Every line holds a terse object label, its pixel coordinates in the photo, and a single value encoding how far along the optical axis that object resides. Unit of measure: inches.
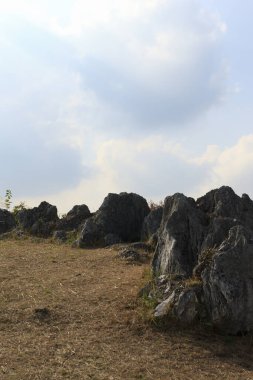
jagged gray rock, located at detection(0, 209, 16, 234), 927.0
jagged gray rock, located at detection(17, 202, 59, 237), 875.4
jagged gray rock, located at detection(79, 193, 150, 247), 773.3
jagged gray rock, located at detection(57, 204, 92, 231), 867.4
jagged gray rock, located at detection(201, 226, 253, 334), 396.8
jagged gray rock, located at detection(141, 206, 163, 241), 754.8
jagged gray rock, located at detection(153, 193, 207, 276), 498.6
